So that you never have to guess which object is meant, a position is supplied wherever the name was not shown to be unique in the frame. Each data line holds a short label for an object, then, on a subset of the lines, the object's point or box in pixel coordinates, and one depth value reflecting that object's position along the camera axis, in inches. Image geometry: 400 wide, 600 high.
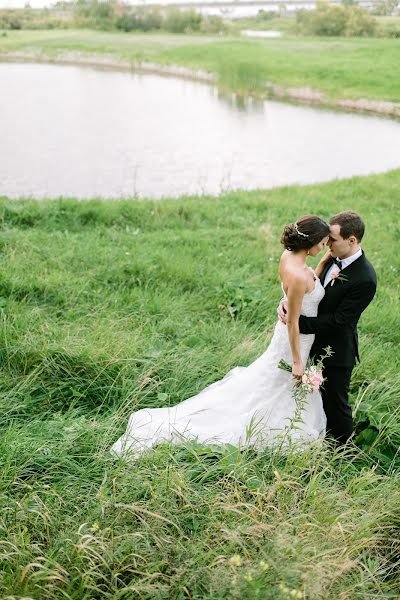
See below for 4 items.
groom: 176.7
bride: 175.5
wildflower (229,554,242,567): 109.3
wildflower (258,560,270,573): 109.8
